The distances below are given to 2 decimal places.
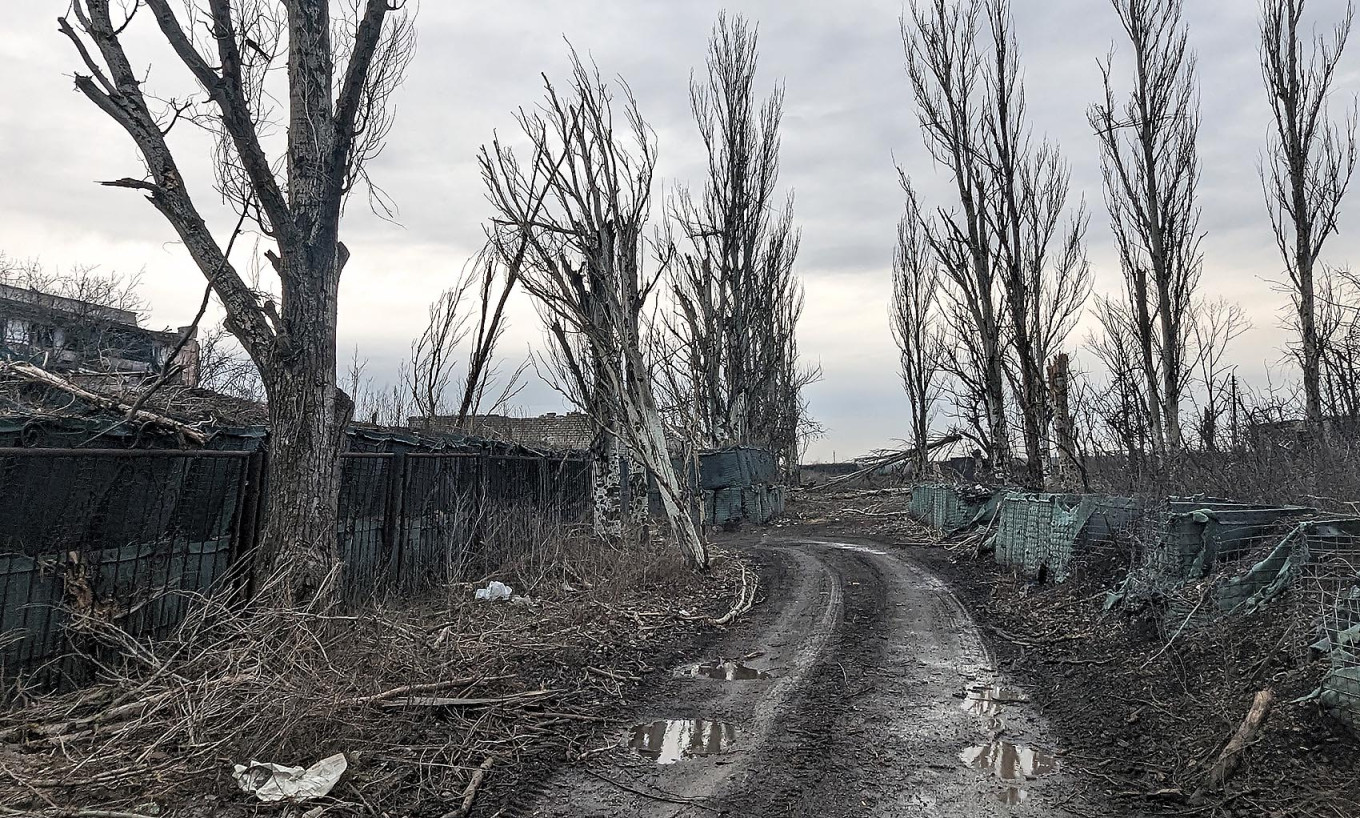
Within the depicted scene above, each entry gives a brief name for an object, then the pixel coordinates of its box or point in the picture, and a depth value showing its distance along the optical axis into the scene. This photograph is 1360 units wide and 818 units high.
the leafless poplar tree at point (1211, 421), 12.05
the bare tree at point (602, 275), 10.42
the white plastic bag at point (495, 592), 7.66
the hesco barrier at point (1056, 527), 8.36
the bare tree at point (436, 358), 14.42
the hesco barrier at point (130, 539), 4.56
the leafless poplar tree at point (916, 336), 29.91
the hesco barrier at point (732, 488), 20.62
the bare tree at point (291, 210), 5.27
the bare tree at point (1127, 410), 13.02
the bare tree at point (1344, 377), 11.82
